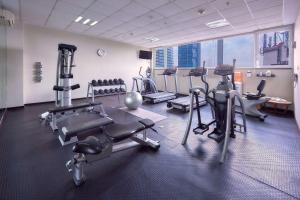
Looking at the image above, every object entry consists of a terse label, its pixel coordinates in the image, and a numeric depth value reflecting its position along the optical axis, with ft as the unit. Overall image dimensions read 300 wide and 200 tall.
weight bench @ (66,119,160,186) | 5.44
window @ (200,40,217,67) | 22.76
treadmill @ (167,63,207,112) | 16.19
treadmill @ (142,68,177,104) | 20.20
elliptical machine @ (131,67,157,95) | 23.99
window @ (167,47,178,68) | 28.91
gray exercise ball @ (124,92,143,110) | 16.65
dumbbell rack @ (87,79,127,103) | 18.32
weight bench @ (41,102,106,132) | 11.10
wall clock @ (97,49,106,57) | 23.45
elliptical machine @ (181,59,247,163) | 9.13
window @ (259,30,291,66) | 16.40
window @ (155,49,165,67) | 30.47
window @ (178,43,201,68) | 26.02
